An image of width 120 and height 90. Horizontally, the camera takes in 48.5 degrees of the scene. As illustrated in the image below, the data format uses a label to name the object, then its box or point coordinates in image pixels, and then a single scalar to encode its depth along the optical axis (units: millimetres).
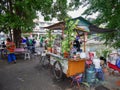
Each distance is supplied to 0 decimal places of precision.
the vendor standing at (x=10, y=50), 8203
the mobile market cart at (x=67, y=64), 4969
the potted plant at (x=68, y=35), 4945
